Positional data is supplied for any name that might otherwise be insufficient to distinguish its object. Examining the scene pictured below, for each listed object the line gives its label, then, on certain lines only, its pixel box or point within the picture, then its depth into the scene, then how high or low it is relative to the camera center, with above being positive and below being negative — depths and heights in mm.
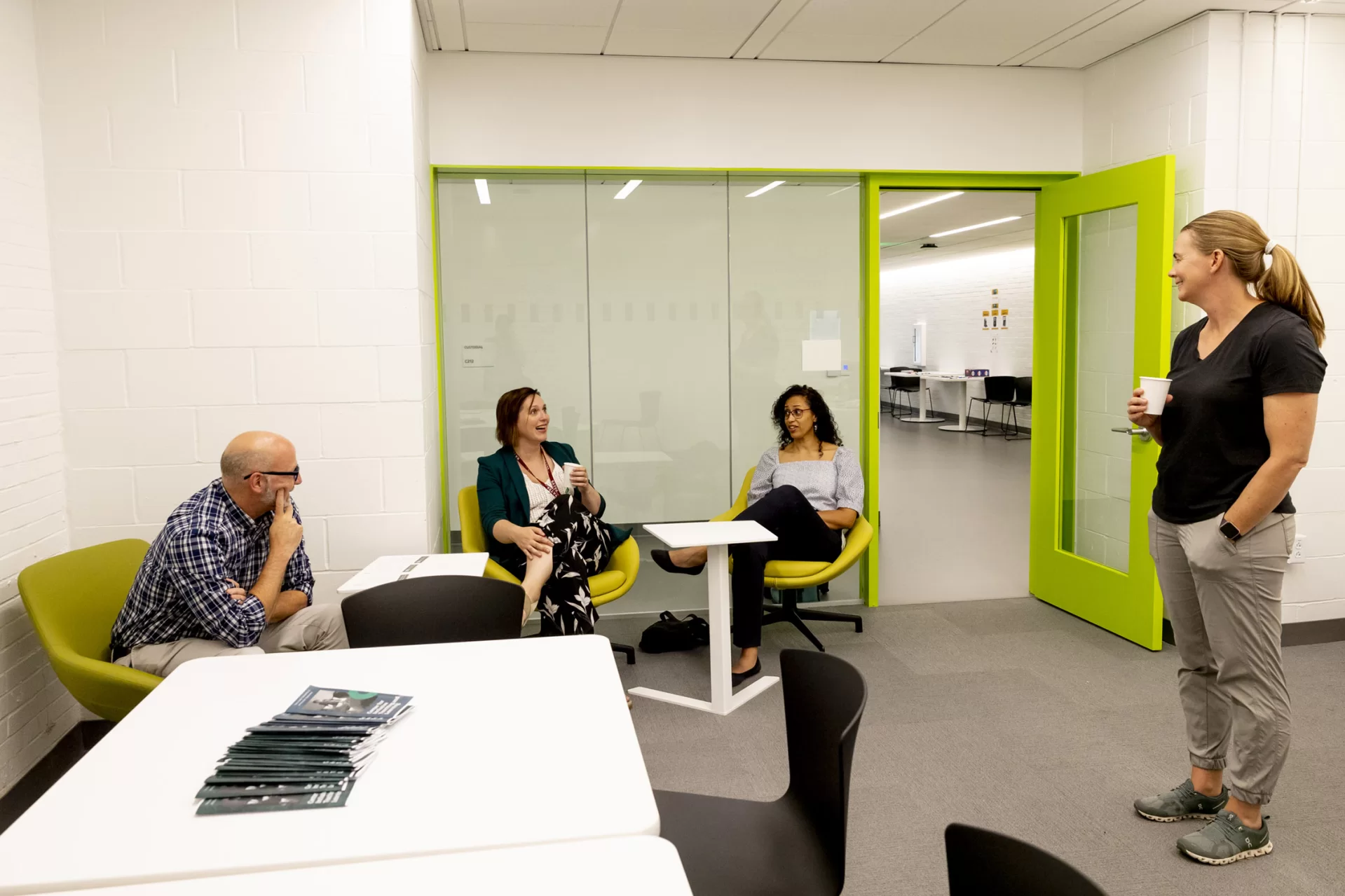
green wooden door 4348 -142
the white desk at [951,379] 14469 -361
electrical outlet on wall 4449 -937
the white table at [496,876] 1288 -694
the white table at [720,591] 3680 -889
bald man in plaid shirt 2727 -599
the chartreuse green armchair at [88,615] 2598 -735
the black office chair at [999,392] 13180 -507
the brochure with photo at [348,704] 1859 -661
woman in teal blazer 3910 -649
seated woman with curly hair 4164 -670
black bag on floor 4551 -1299
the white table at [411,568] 3047 -676
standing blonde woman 2494 -309
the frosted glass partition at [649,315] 4820 +233
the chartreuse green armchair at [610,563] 4070 -878
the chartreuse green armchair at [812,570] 4312 -948
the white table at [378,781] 1392 -685
